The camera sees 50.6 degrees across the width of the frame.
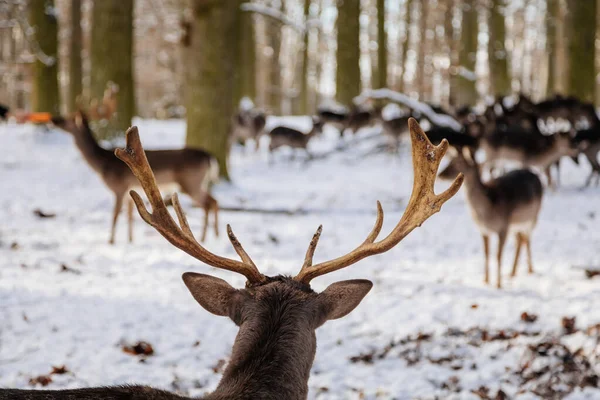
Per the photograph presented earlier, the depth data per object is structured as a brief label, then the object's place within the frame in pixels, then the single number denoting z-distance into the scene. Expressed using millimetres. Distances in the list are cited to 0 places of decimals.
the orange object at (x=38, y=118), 12992
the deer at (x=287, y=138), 16547
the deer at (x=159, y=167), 7811
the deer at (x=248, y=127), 17516
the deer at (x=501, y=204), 5879
